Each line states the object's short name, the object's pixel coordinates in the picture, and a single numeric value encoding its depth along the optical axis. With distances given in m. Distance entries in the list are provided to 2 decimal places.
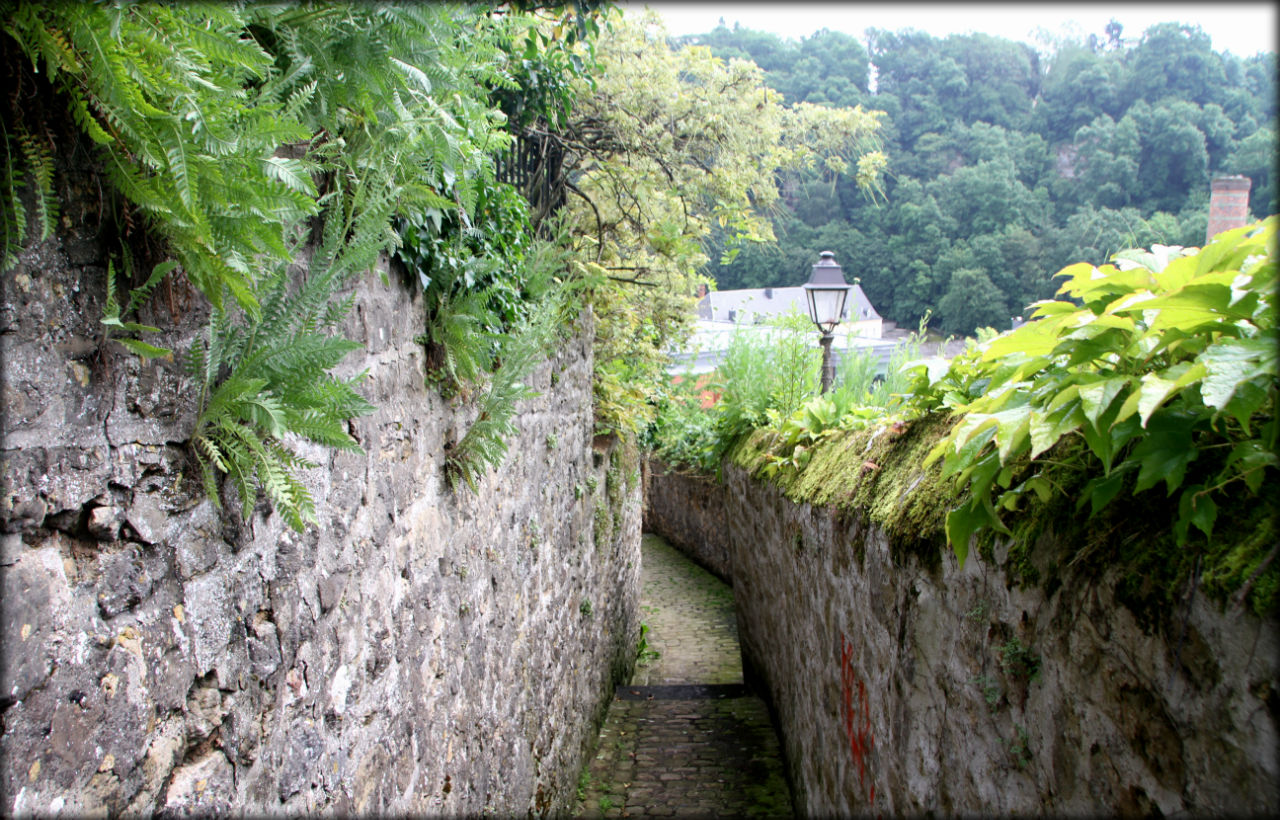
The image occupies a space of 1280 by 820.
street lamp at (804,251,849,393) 6.50
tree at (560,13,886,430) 6.25
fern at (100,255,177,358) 1.03
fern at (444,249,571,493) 2.65
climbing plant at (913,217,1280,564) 1.03
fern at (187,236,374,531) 1.22
